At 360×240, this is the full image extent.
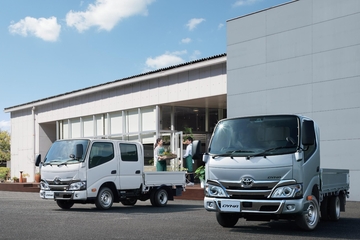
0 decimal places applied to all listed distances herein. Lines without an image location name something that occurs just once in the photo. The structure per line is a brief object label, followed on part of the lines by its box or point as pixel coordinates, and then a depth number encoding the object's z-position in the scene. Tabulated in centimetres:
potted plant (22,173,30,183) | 3639
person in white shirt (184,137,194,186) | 2161
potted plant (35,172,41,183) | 3273
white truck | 1495
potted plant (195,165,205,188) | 1989
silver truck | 992
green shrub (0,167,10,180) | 3956
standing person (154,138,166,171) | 1980
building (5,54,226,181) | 2512
